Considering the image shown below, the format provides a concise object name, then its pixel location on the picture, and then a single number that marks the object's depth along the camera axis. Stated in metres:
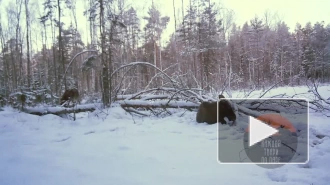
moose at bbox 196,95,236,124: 4.45
